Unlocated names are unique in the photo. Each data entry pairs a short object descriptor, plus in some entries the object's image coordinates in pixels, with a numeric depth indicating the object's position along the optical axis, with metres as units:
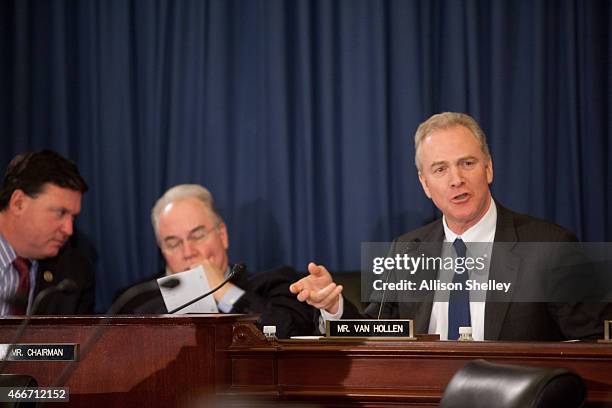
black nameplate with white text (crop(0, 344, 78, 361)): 5.11
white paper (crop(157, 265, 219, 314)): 6.04
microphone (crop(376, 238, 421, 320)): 6.36
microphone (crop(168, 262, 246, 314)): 5.36
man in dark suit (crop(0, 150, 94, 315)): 7.88
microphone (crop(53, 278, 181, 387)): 5.06
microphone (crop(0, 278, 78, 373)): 4.80
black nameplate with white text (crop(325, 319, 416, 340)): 5.11
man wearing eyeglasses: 7.67
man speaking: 6.17
